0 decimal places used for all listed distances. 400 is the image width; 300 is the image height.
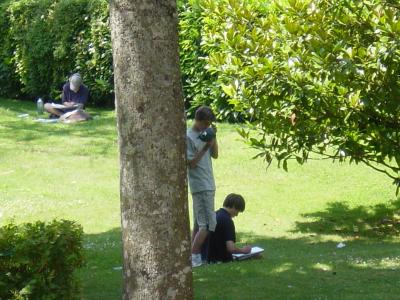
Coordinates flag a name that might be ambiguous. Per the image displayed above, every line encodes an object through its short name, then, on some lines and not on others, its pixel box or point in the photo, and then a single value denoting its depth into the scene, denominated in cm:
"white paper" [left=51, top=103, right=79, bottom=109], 2025
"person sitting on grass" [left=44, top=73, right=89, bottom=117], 2025
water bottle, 2148
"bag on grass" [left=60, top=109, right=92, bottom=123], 2019
